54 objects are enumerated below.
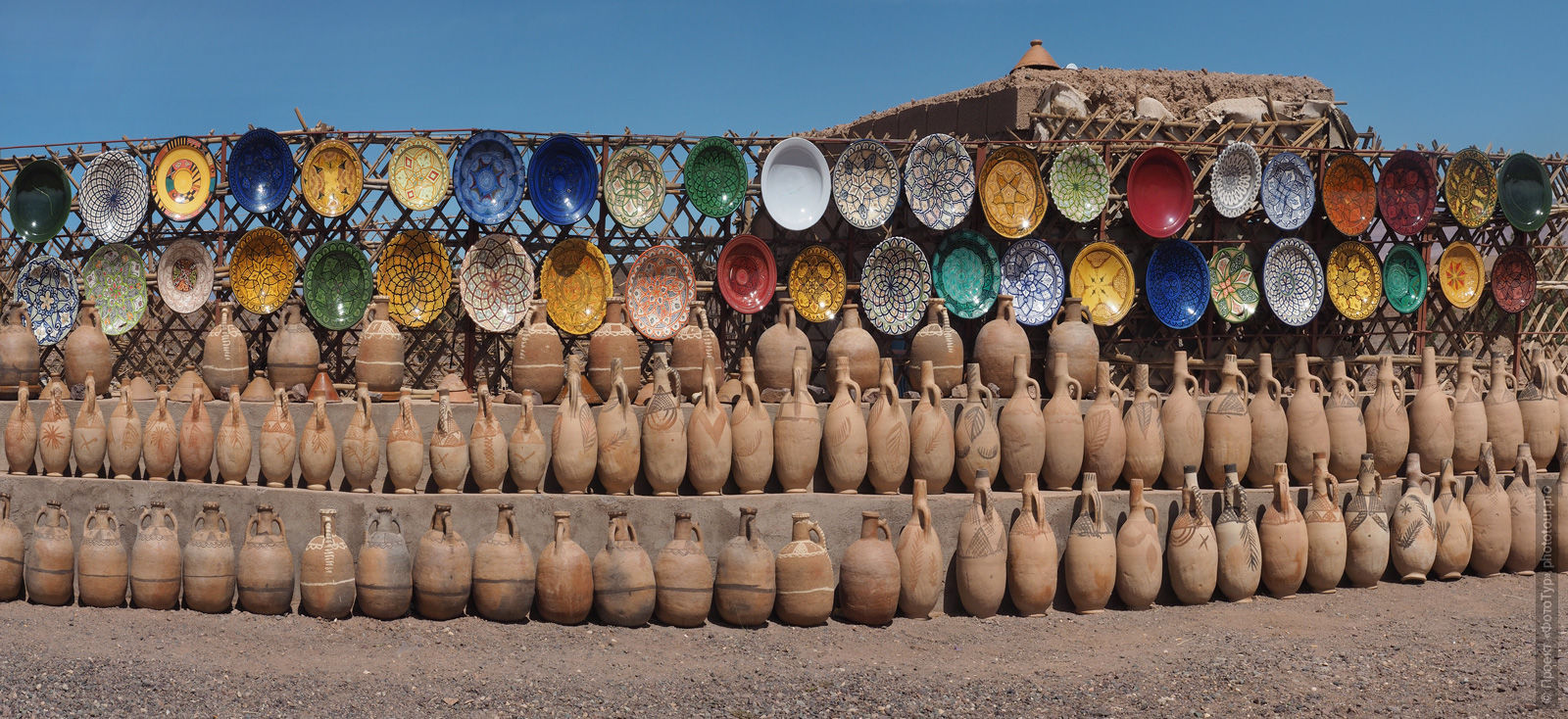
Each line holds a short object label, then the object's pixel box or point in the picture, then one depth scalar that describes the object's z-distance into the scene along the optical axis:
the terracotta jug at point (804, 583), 5.70
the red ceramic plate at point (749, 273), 8.17
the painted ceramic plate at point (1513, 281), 9.77
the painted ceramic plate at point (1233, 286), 8.77
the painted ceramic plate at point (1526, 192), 9.56
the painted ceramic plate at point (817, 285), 8.31
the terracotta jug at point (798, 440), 6.20
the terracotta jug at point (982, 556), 5.93
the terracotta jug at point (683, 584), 5.66
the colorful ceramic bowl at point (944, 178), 8.32
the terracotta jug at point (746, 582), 5.65
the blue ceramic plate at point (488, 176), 8.00
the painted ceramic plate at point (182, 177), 8.40
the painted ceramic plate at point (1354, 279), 9.08
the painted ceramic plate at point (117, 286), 8.51
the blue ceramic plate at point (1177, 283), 8.59
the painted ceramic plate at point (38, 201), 8.88
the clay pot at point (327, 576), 5.72
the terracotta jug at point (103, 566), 6.01
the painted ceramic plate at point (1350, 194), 8.98
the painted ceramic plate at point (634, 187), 8.12
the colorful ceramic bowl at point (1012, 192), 8.35
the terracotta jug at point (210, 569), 5.86
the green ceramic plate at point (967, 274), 8.27
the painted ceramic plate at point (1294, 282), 8.85
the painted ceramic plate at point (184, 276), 8.40
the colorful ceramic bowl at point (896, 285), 8.20
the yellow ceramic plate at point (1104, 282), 8.50
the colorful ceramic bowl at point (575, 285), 8.05
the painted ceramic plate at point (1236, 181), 8.74
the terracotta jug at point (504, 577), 5.67
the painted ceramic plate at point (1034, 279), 8.31
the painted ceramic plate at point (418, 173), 8.07
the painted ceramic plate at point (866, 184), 8.27
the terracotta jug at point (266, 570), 5.79
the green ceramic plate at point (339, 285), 8.03
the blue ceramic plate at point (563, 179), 8.05
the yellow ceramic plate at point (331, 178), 8.12
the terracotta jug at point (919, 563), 5.86
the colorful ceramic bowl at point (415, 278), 7.99
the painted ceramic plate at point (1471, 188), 9.34
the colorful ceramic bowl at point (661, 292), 8.01
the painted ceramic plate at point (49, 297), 8.66
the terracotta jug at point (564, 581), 5.63
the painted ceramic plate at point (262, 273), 8.15
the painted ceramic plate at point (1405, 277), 9.31
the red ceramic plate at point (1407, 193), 9.19
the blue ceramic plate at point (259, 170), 8.20
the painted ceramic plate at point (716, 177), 8.21
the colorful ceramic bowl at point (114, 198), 8.50
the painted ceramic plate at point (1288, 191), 8.79
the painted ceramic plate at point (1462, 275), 9.56
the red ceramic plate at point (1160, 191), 8.63
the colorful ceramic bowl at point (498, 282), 8.01
